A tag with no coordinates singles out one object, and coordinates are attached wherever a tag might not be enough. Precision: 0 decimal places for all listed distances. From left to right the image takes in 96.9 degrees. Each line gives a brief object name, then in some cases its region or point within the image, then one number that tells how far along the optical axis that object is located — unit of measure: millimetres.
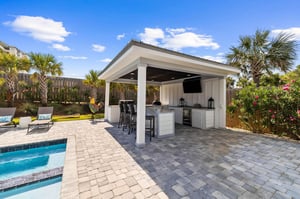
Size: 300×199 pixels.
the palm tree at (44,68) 8458
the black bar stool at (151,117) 5027
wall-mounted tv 7340
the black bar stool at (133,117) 5427
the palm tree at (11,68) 7672
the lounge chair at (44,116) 6059
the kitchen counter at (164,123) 5016
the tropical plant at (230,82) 13376
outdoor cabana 4088
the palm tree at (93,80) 10562
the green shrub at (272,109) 4797
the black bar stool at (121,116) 6624
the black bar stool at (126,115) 5970
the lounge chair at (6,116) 6032
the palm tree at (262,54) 6715
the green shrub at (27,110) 8773
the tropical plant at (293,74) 6061
